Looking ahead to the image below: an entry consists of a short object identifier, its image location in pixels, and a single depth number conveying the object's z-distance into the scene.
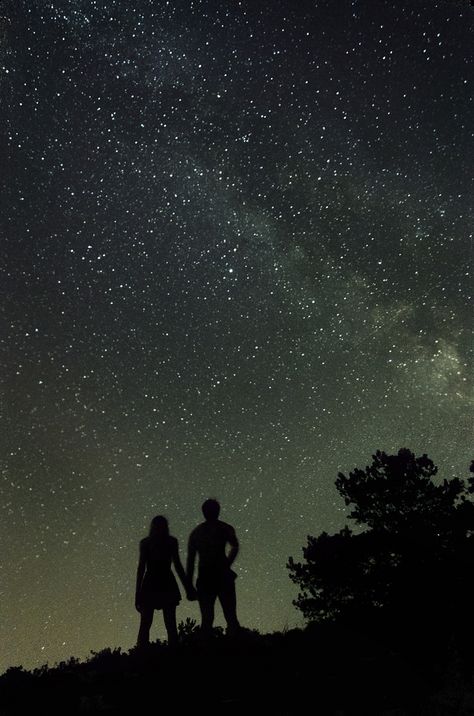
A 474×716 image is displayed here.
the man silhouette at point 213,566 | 6.51
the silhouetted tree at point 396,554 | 11.51
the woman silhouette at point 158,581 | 6.70
